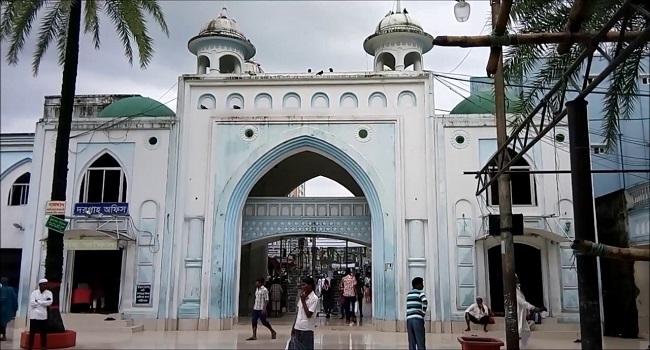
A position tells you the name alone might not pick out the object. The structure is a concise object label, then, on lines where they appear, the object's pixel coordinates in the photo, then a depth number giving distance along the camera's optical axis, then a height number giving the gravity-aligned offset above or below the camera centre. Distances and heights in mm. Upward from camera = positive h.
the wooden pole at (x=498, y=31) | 6150 +2728
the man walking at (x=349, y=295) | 18766 -216
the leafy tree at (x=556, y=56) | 9422 +4210
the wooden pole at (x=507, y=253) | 10156 +630
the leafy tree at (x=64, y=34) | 12633 +5643
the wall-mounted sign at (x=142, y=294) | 17438 -238
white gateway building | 17203 +2641
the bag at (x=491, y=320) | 15467 -781
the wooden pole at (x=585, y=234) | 5000 +469
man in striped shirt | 9289 -410
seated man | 15305 -601
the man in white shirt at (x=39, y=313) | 11367 -536
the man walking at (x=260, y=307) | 14547 -484
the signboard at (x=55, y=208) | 12523 +1599
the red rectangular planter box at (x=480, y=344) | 9745 -881
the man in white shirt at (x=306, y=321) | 8945 -497
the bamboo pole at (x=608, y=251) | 4809 +318
